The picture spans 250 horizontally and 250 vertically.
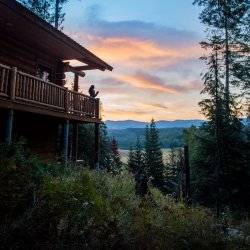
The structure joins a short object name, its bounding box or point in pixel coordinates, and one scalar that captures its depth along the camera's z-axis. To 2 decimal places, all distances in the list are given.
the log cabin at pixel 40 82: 9.43
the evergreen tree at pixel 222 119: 19.00
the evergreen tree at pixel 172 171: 43.92
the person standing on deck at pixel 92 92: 13.89
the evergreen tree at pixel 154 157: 39.81
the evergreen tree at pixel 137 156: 44.77
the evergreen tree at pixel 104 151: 29.79
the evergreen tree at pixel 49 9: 22.12
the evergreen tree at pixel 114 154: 37.36
